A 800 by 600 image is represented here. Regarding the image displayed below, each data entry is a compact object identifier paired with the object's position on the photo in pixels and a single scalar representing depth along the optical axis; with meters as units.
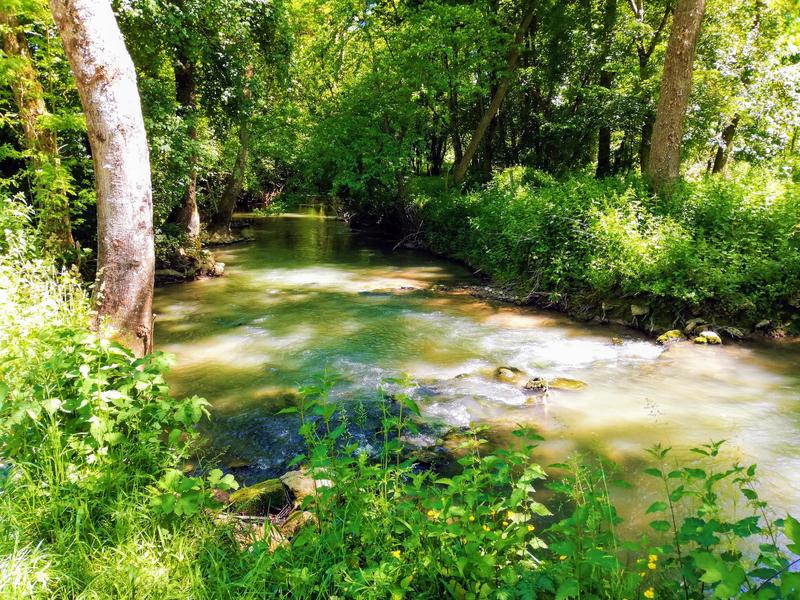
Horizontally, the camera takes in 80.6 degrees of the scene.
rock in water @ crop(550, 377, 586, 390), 6.68
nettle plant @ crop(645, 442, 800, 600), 1.56
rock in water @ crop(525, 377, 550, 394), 6.58
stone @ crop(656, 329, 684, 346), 8.27
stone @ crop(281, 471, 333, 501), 3.97
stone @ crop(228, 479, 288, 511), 3.80
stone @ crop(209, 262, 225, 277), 14.10
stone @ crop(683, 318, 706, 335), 8.40
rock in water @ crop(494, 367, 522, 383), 7.00
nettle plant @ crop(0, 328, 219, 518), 2.67
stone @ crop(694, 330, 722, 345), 8.02
